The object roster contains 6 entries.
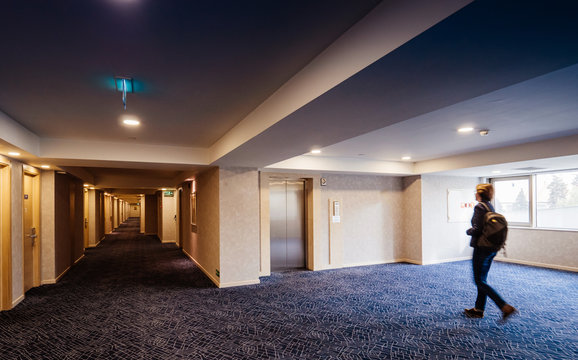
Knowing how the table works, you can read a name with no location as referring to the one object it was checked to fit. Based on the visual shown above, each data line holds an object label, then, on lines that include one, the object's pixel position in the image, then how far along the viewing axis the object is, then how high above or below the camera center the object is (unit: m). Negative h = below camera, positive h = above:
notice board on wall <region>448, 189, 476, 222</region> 9.62 -0.63
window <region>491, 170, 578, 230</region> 8.58 -0.48
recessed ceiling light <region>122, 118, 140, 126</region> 4.49 +0.95
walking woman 4.49 -1.05
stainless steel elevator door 8.23 -0.97
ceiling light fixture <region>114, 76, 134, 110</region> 3.07 +1.03
